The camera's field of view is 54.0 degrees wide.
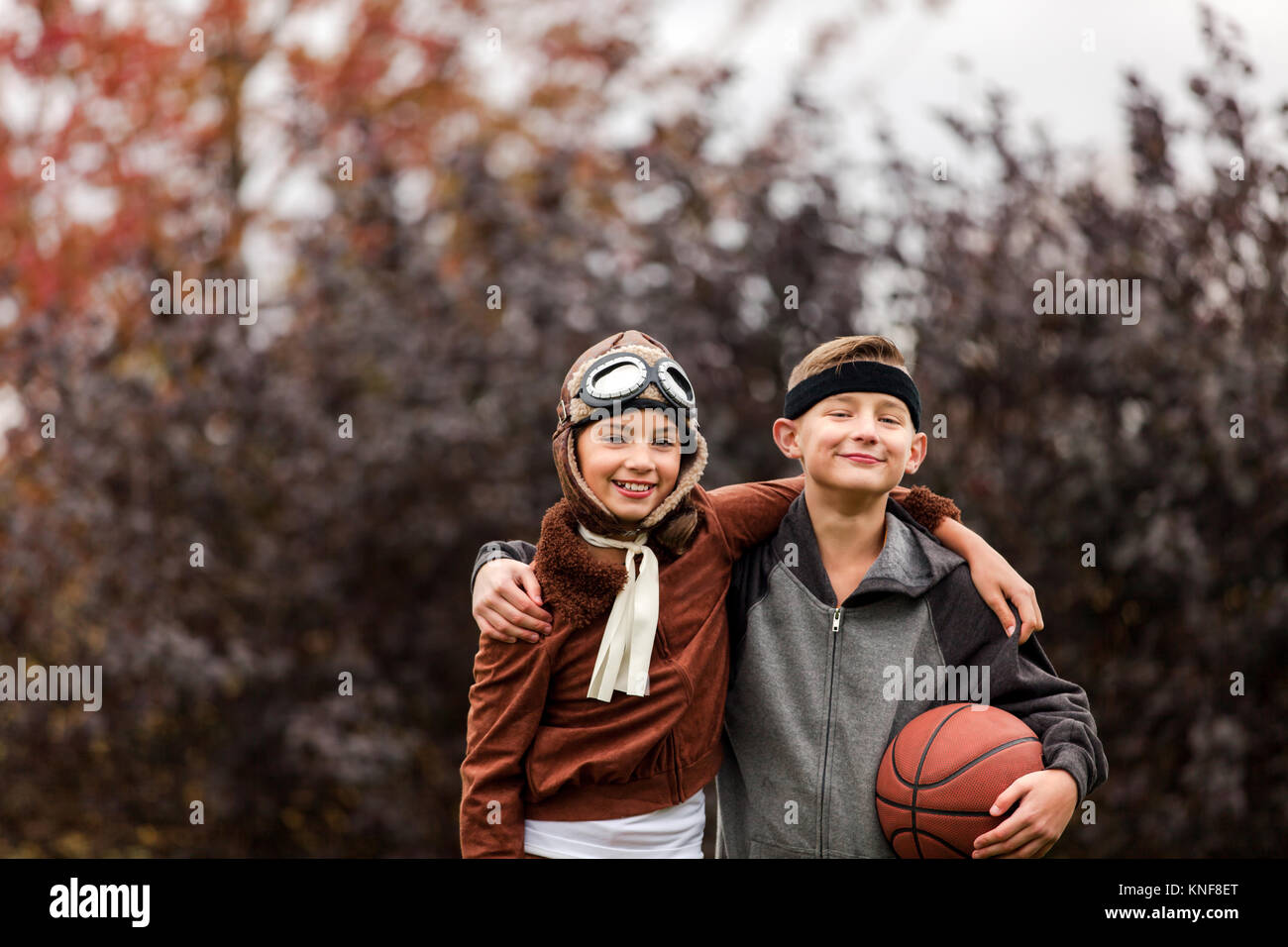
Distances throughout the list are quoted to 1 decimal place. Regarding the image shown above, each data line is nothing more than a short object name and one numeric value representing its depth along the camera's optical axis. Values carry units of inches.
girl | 112.9
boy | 115.9
